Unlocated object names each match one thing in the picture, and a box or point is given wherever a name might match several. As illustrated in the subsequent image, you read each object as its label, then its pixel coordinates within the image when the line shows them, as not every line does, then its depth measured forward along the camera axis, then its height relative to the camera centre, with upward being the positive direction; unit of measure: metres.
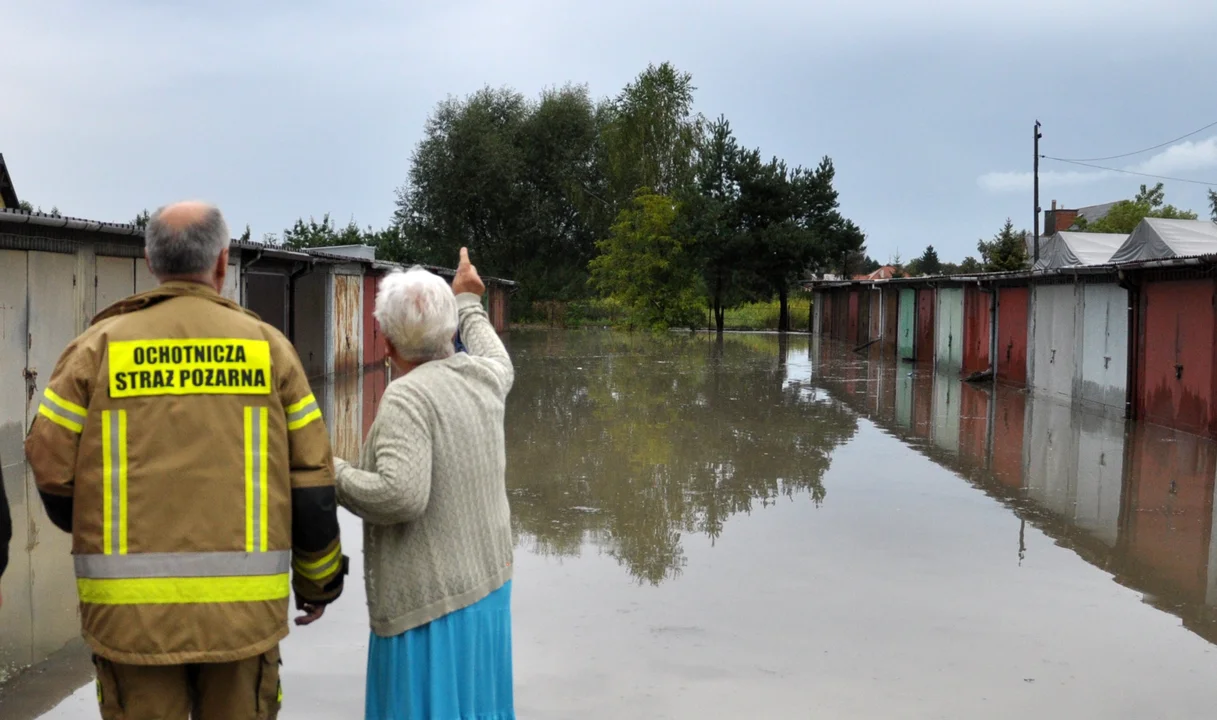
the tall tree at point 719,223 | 49.88 +4.70
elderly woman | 3.04 -0.56
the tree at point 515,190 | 58.50 +7.09
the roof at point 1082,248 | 25.12 +1.97
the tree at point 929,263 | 87.81 +5.75
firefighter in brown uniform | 2.65 -0.38
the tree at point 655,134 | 54.06 +9.28
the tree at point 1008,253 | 49.50 +3.67
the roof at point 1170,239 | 18.58 +1.64
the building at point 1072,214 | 80.46 +8.73
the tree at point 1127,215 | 56.25 +6.20
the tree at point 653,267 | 51.03 +2.88
